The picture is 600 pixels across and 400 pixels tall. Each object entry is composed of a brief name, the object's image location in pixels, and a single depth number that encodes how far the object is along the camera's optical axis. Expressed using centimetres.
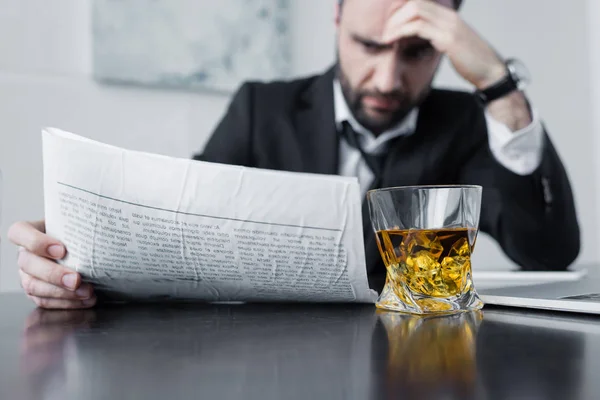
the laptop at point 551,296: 50
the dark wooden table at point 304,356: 28
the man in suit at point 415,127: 141
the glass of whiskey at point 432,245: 53
